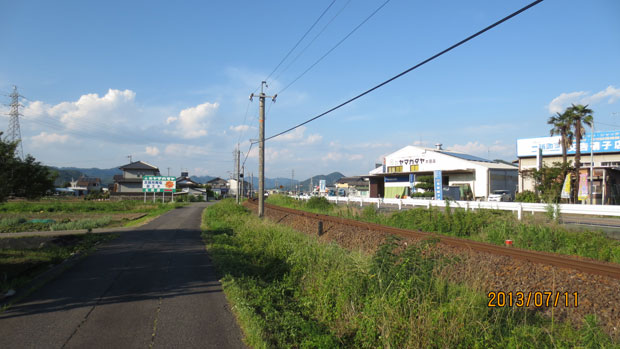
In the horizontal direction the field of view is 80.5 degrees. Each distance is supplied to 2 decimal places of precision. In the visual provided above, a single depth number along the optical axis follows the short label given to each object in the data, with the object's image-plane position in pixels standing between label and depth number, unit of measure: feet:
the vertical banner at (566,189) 86.15
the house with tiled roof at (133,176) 234.79
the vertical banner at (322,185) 232.16
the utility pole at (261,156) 72.28
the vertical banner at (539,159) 125.55
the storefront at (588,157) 118.11
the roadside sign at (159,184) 175.60
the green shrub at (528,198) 88.81
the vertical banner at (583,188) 84.99
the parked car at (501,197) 120.57
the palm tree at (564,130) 120.67
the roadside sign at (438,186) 110.83
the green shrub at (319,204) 81.76
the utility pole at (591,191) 97.53
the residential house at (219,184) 388.74
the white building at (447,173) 149.79
